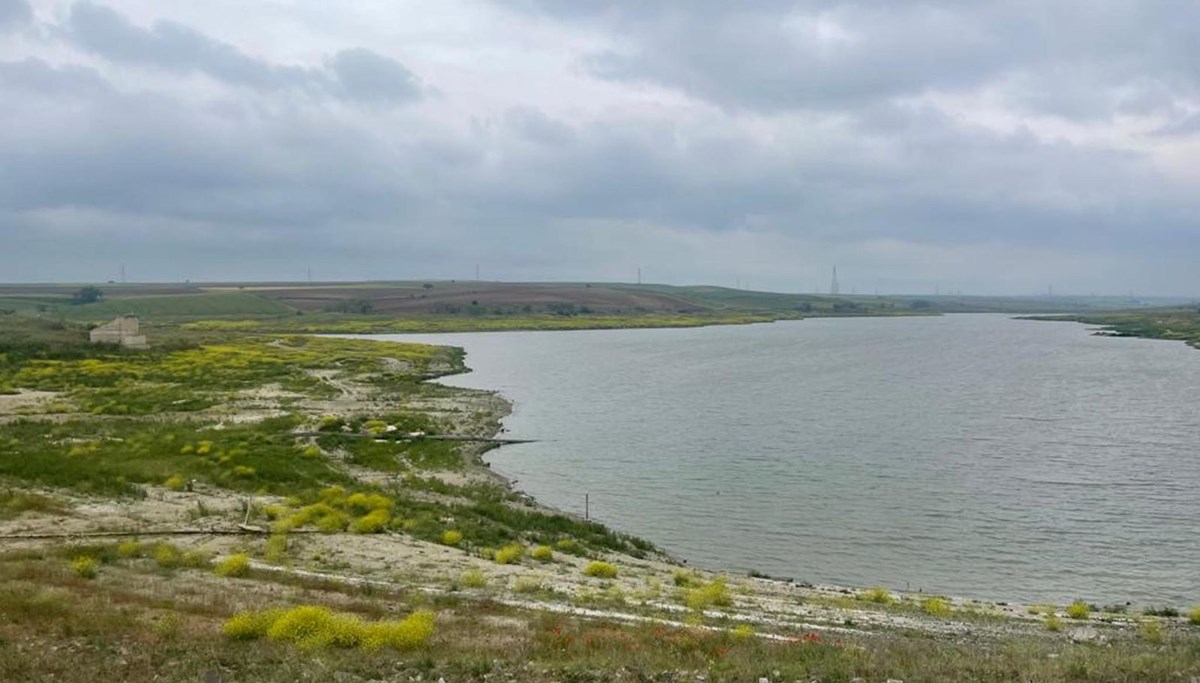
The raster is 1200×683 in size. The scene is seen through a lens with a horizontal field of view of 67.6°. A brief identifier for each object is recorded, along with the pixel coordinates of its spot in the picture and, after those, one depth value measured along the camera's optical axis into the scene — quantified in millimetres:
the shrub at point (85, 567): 18031
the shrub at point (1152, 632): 18047
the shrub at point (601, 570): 23656
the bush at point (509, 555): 24375
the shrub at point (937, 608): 21078
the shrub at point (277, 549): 21923
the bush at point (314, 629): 13977
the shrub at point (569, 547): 27188
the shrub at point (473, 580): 20656
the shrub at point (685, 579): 23156
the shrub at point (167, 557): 20203
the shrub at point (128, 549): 20703
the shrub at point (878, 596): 22484
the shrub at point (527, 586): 20406
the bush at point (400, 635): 14016
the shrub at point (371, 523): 26459
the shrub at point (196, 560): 20438
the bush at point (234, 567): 19719
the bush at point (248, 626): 14062
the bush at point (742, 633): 15610
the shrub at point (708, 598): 19984
